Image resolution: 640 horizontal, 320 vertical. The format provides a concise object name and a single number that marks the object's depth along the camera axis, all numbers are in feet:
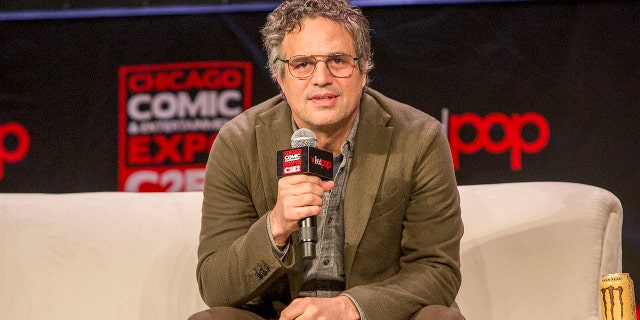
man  15.31
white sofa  17.57
